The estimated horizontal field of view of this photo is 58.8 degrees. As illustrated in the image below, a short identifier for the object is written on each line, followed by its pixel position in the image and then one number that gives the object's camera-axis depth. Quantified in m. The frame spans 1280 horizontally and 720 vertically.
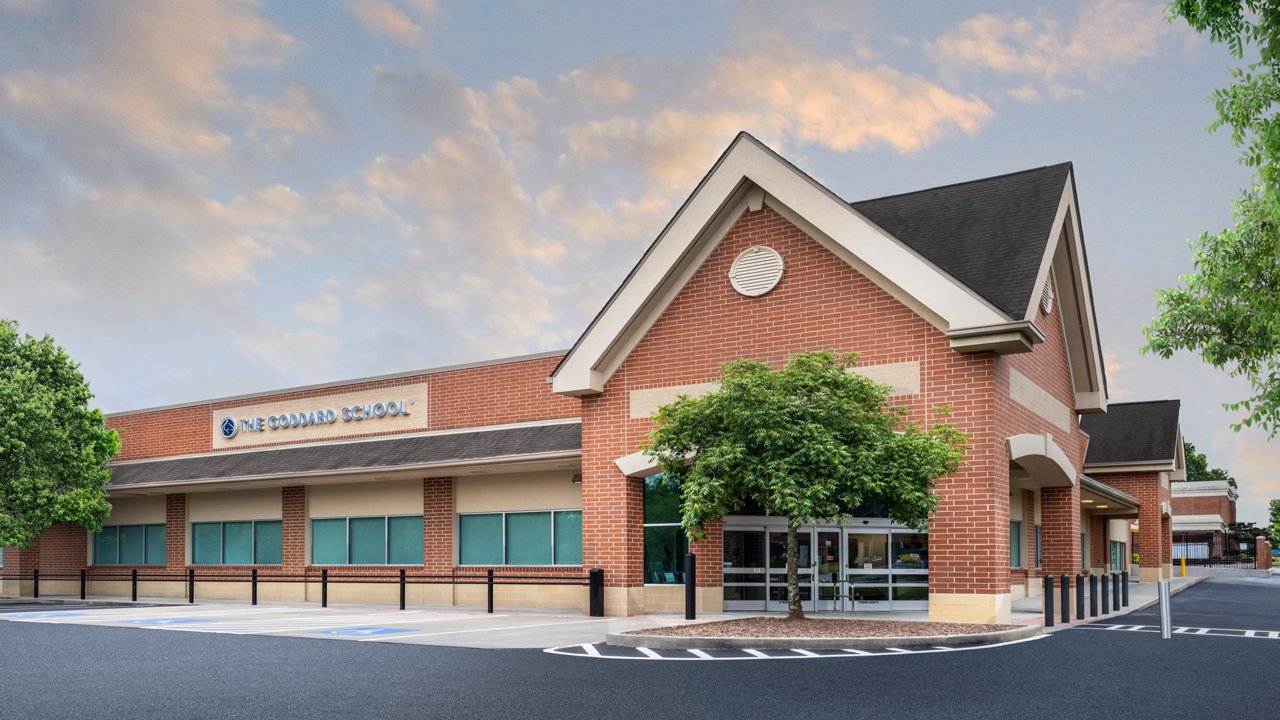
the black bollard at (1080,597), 20.92
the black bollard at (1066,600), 20.33
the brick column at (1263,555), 71.31
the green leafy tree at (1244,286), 17.45
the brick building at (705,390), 19.55
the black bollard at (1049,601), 19.27
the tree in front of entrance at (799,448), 17.02
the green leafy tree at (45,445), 31.41
